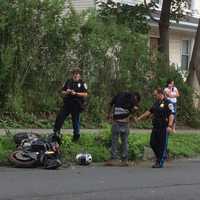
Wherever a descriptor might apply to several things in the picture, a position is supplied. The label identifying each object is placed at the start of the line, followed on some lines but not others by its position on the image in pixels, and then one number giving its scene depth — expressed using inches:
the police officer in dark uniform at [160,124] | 563.2
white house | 1107.9
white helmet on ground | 553.9
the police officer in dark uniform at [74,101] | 594.2
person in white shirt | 788.0
